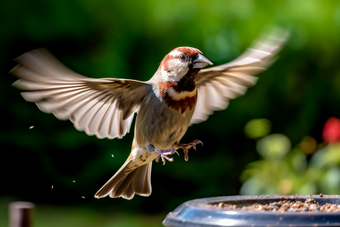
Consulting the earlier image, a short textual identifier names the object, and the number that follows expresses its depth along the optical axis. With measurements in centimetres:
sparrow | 530
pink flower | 783
